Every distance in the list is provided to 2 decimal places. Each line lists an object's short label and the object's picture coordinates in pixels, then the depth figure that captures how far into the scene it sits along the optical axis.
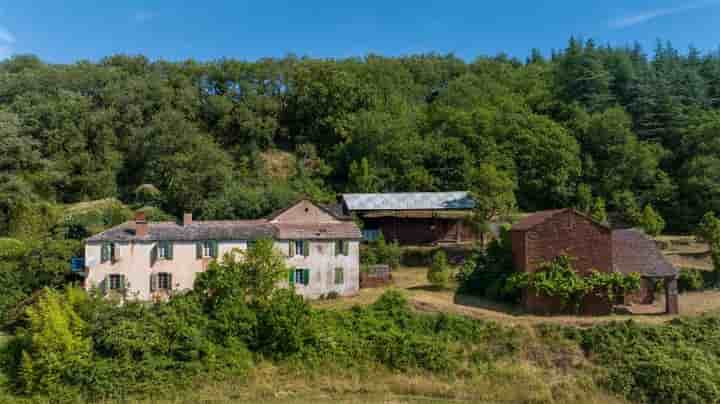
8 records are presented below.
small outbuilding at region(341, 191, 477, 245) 41.16
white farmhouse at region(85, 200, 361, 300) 26.73
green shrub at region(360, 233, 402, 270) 34.09
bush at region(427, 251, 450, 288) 30.23
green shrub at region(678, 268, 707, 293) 30.47
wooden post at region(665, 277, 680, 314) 25.72
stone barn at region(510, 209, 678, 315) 26.09
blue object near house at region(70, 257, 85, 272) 27.88
